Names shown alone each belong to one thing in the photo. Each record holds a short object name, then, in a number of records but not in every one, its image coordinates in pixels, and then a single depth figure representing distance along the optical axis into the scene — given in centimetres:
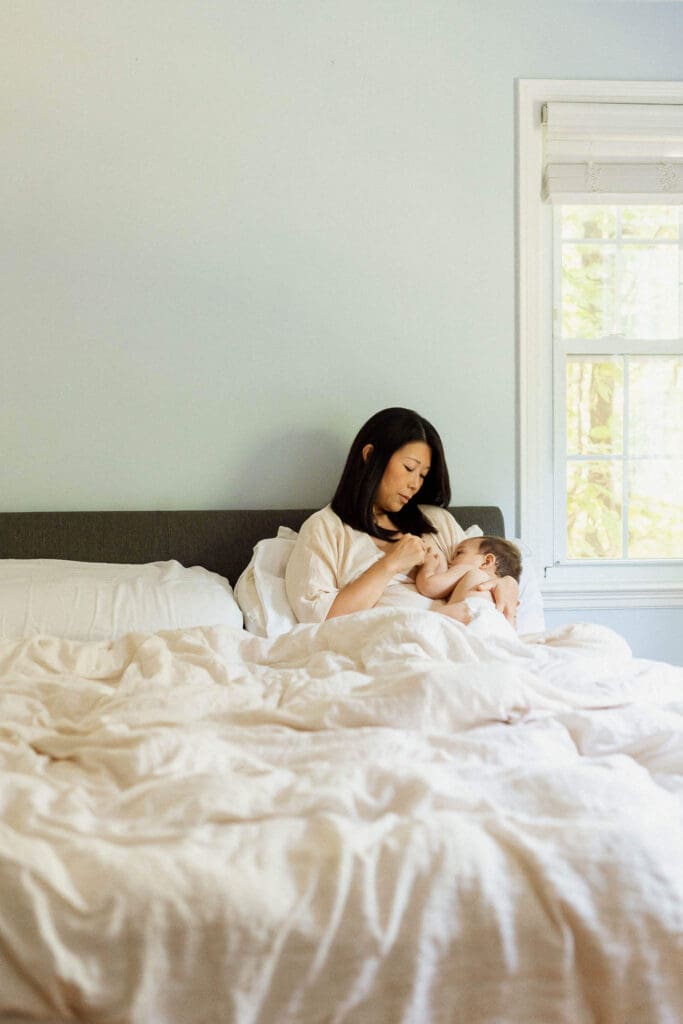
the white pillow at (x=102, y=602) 244
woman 254
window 316
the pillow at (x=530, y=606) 267
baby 251
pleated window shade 315
